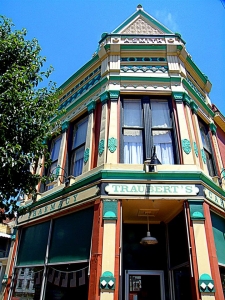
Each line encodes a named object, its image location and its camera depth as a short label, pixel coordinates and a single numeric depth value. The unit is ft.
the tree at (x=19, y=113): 20.68
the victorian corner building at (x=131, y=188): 22.45
